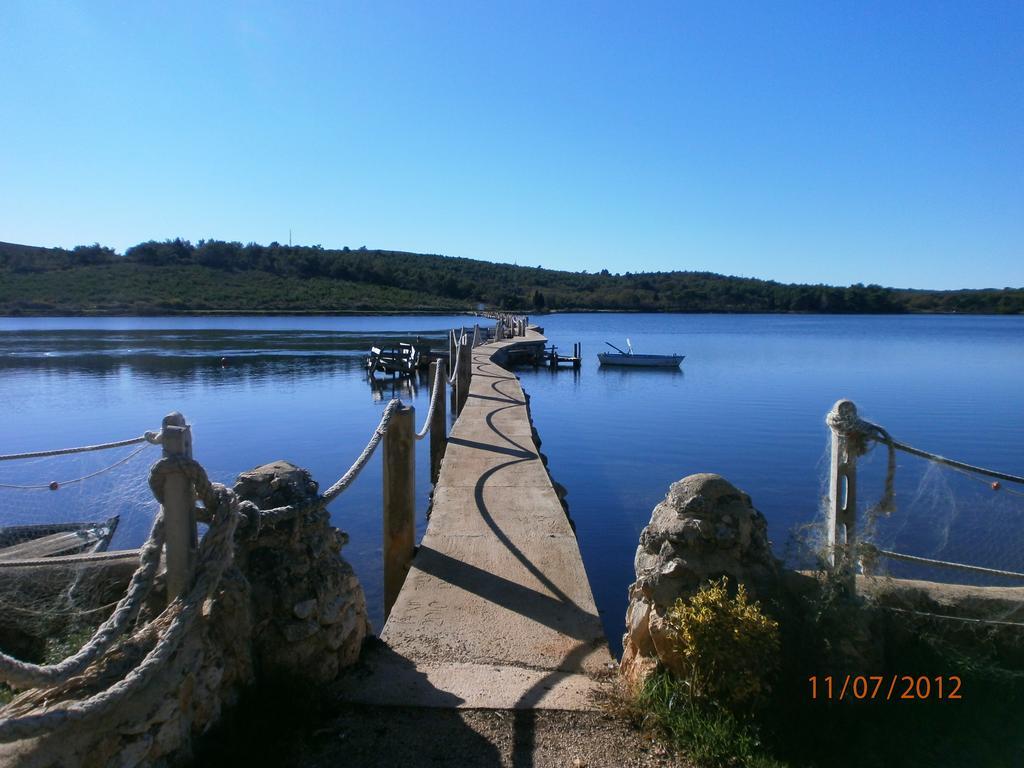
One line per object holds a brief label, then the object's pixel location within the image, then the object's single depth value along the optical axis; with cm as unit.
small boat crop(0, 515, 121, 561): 765
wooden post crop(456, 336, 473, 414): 2112
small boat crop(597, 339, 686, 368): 4465
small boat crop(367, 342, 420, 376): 3862
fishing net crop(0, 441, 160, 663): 439
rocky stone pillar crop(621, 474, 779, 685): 368
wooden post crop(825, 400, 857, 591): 415
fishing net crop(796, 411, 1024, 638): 390
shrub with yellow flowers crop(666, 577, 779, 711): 335
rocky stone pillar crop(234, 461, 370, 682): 366
